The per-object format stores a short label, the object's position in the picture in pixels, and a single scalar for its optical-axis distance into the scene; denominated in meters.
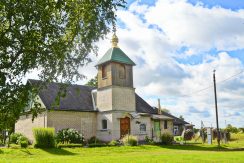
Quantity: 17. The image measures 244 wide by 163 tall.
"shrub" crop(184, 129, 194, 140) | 33.12
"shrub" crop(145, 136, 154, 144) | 23.91
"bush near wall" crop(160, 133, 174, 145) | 23.67
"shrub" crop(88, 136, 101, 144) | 24.62
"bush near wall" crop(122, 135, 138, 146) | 21.33
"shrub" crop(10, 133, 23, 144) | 24.07
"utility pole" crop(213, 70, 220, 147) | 24.84
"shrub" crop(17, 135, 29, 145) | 21.53
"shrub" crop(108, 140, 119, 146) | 21.70
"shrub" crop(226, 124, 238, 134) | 38.15
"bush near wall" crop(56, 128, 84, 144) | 22.34
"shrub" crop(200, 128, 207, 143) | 28.19
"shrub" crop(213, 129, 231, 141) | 29.64
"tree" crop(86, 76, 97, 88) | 38.68
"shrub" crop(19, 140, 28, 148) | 19.20
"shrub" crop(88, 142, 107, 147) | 20.94
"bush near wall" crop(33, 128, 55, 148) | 18.96
